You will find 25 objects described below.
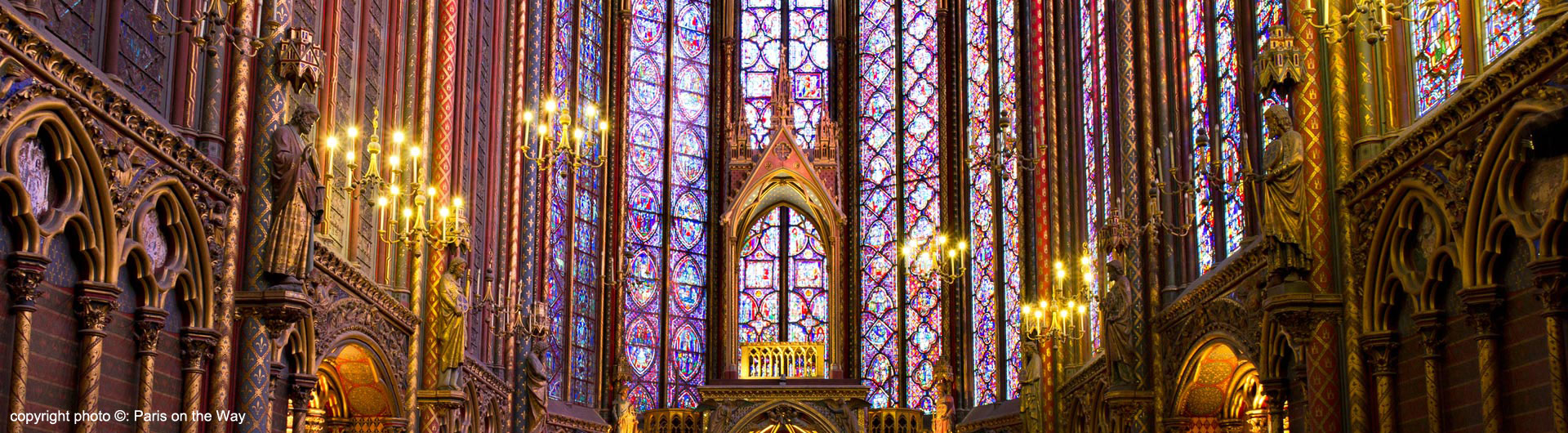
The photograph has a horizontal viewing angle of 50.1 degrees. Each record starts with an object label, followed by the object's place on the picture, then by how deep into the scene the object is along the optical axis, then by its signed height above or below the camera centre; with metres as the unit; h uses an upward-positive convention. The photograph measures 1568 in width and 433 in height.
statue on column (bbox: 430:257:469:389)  20.30 +3.33
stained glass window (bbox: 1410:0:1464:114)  13.99 +4.60
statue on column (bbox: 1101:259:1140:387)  21.53 +3.43
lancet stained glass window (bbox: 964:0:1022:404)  30.09 +7.19
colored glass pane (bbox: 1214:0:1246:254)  18.64 +5.35
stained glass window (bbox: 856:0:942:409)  33.62 +8.35
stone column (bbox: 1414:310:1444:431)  13.20 +1.92
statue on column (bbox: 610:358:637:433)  30.38 +3.62
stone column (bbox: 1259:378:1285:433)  15.94 +1.90
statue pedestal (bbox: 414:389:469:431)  19.95 +2.37
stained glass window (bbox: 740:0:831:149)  35.22 +11.37
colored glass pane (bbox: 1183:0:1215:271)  19.92 +6.01
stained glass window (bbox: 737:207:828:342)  33.72 +6.43
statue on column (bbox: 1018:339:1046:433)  26.94 +3.43
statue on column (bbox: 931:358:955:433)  30.55 +3.67
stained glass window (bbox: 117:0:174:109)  12.03 +3.96
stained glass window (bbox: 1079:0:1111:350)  24.16 +7.00
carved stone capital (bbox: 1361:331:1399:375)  14.12 +2.10
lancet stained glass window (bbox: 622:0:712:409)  32.91 +7.86
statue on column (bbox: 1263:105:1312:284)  14.95 +3.54
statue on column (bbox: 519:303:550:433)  25.98 +3.43
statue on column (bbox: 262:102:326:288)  13.28 +3.15
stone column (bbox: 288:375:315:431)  15.17 +1.90
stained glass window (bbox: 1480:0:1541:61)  12.62 +4.36
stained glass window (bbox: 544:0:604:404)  29.77 +6.73
